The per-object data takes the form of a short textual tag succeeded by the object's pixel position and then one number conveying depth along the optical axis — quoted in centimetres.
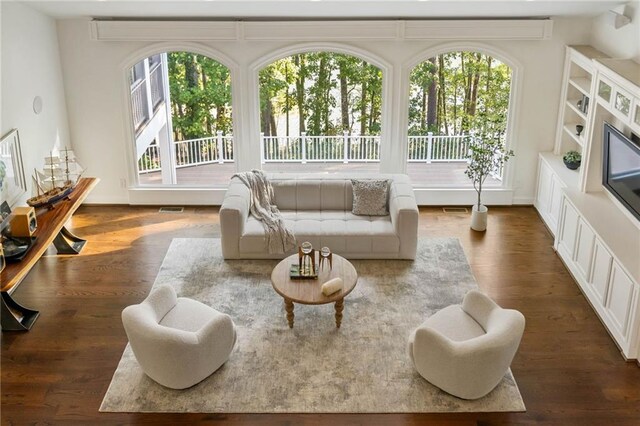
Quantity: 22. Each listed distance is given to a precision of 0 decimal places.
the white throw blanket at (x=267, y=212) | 696
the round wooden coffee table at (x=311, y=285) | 559
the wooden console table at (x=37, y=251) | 553
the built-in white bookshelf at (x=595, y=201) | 557
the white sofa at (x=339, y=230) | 695
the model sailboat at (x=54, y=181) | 676
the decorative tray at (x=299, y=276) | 585
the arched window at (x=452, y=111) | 838
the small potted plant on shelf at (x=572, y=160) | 773
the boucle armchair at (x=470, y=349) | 473
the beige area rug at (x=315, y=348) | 493
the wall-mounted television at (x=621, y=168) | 578
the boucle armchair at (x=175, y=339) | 482
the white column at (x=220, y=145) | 882
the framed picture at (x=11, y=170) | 654
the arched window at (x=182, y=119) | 846
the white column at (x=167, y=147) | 873
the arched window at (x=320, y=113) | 840
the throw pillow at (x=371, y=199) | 738
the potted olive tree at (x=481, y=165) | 775
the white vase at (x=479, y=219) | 793
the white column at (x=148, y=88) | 879
